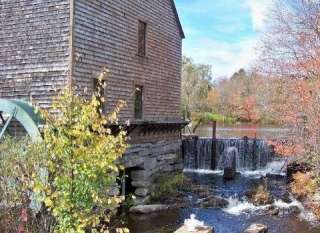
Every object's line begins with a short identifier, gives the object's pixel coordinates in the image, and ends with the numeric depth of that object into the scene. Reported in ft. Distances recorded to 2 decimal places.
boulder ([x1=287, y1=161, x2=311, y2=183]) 44.54
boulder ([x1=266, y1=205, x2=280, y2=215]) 41.95
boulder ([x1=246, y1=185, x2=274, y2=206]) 45.69
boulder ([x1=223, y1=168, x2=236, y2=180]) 61.16
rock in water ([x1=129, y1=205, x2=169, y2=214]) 41.51
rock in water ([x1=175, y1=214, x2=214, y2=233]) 28.75
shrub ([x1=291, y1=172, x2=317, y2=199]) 39.60
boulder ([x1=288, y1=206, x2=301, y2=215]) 42.40
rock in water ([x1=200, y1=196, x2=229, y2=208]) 44.95
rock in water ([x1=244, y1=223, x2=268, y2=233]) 33.64
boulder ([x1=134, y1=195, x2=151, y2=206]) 43.91
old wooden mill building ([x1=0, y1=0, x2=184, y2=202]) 37.06
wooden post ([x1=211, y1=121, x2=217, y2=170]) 69.11
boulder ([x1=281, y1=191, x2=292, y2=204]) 46.27
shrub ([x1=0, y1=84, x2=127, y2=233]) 16.21
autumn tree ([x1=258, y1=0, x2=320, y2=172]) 36.01
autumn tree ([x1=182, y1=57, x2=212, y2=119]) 144.73
